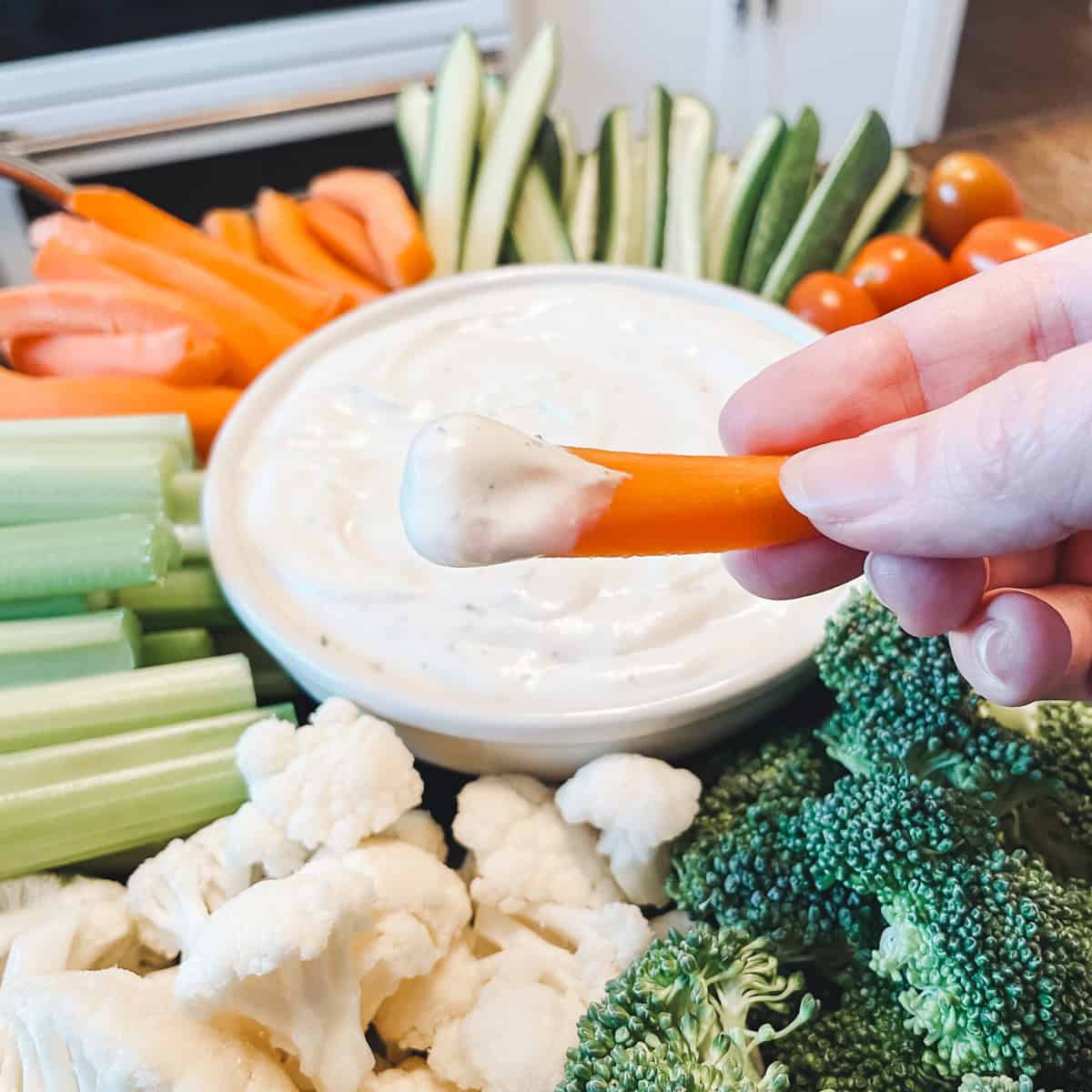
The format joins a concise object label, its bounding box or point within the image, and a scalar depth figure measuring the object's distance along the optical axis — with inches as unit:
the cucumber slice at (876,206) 18.0
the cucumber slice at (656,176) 18.1
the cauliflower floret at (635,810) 11.5
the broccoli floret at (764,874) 11.1
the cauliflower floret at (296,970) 10.3
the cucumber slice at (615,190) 18.1
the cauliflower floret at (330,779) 11.5
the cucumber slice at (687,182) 17.6
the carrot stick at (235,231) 18.0
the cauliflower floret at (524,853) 11.7
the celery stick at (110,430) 13.8
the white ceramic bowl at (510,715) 11.9
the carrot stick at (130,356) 15.0
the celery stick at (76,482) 13.0
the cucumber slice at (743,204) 17.7
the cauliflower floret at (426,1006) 11.3
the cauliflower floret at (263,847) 11.5
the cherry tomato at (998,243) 16.9
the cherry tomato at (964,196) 18.0
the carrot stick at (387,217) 16.9
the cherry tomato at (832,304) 16.2
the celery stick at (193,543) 13.6
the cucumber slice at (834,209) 17.3
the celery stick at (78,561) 12.4
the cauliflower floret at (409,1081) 10.9
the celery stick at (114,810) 11.7
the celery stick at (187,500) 14.0
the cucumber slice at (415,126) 19.5
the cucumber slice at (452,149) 18.0
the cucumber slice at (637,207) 18.2
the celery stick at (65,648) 12.3
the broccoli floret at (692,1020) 10.4
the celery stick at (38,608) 12.6
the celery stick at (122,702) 12.1
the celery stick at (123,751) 11.8
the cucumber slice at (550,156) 18.7
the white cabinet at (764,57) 27.2
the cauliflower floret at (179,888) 11.7
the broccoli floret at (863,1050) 10.7
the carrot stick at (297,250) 17.4
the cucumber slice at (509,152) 17.9
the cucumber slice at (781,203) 17.6
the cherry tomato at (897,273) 16.9
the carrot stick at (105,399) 14.6
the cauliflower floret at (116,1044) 10.1
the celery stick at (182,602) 13.3
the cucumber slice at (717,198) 18.1
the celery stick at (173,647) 13.1
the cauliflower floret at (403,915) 11.0
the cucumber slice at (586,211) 18.1
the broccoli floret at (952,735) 11.3
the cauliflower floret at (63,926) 11.2
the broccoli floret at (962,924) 10.3
